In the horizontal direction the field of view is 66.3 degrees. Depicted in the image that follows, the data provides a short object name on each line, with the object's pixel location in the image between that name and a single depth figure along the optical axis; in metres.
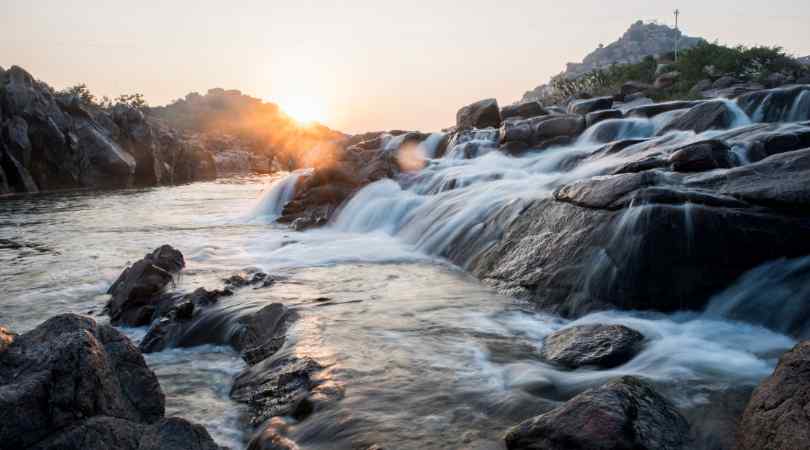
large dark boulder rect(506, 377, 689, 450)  3.77
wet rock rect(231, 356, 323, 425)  5.06
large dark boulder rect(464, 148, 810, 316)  7.04
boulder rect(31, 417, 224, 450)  3.48
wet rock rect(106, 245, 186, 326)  8.38
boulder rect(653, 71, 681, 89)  35.03
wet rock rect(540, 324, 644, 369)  5.76
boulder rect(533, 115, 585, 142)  19.88
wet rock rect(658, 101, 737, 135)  15.93
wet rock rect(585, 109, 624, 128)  20.12
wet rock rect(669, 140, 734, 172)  9.27
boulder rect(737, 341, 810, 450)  3.51
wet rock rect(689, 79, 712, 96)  30.38
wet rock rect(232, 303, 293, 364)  6.61
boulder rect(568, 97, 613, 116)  25.98
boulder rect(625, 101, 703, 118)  19.12
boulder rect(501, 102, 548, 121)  27.83
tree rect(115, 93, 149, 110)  77.85
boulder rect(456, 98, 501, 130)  28.08
